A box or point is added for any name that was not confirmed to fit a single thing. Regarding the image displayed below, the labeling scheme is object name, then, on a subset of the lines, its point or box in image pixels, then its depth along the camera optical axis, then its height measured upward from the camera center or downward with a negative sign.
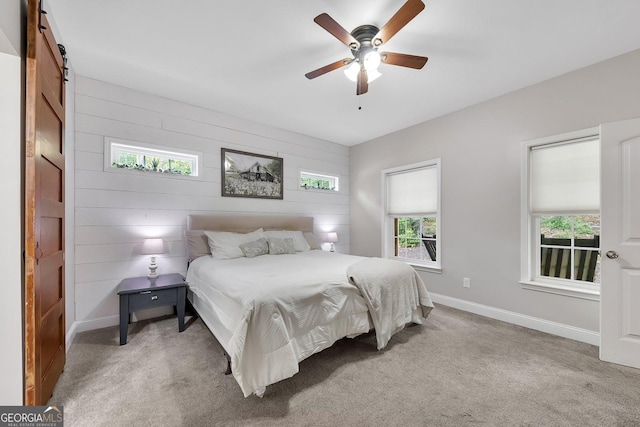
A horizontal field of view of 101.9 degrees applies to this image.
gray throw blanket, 2.31 -0.77
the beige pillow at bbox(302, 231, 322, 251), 4.17 -0.45
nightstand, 2.47 -0.83
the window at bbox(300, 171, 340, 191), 4.71 +0.61
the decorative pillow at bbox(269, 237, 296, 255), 3.49 -0.45
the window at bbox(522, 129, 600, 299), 2.63 +0.00
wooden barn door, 1.31 +0.00
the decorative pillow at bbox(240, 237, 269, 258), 3.27 -0.45
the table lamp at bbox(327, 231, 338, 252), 4.66 -0.43
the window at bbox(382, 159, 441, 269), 3.98 +0.01
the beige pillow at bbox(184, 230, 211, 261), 3.26 -0.39
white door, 2.14 -0.25
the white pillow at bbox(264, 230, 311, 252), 3.79 -0.35
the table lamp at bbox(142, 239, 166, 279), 2.88 -0.41
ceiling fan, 1.70 +1.28
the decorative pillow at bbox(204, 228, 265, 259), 3.15 -0.37
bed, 1.68 -0.69
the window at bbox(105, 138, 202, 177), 3.02 +0.69
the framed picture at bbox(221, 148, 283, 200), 3.82 +0.60
